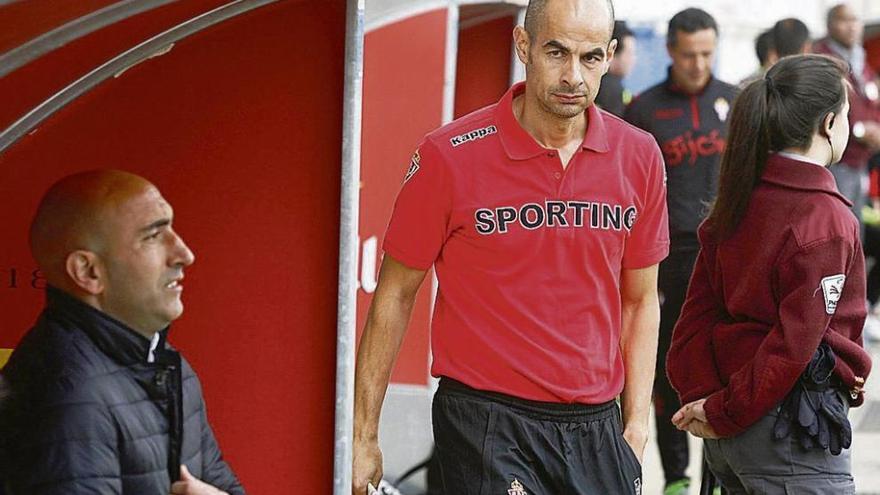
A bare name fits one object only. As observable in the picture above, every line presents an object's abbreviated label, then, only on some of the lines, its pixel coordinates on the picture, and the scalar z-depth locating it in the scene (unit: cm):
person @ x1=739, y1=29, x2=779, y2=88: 1570
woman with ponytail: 843
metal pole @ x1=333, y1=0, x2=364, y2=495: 821
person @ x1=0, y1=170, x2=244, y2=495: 614
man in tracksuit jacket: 1385
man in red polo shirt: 799
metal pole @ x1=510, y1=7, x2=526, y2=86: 1617
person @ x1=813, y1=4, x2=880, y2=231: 1722
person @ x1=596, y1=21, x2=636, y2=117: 1566
